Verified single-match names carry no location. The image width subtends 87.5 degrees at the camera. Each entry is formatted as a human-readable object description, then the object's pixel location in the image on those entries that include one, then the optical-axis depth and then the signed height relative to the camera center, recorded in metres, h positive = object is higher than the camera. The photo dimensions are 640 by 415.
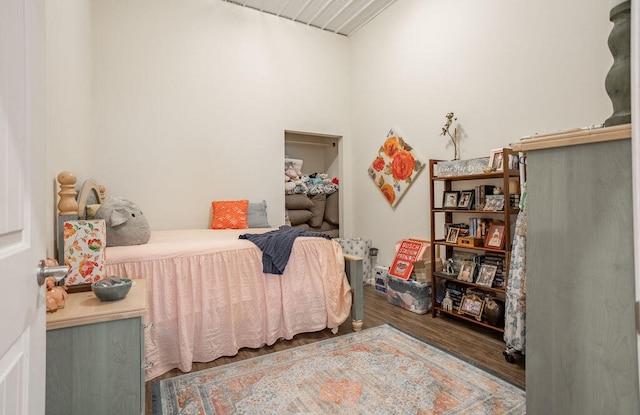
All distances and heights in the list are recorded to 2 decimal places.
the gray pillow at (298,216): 4.40 -0.13
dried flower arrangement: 3.20 +0.68
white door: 0.57 +0.01
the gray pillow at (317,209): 4.65 -0.04
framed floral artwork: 3.67 +0.44
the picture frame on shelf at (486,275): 2.64 -0.56
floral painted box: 1.59 -0.20
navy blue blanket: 2.42 -0.32
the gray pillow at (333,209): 4.81 -0.05
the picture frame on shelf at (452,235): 2.99 -0.28
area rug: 1.71 -1.03
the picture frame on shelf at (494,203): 2.59 +0.01
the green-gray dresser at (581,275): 0.84 -0.20
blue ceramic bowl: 1.45 -0.36
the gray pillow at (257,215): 3.79 -0.10
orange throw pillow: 3.62 -0.09
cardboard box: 3.23 -0.62
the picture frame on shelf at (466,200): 2.85 +0.04
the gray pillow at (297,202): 4.36 +0.06
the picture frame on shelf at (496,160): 2.62 +0.35
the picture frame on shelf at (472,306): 2.70 -0.84
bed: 2.08 -0.60
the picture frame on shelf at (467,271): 2.79 -0.56
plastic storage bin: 3.13 -0.87
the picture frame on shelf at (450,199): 2.98 +0.05
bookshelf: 2.55 -0.28
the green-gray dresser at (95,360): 1.24 -0.59
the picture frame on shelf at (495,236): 2.60 -0.26
